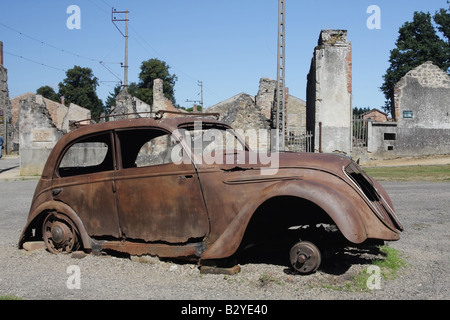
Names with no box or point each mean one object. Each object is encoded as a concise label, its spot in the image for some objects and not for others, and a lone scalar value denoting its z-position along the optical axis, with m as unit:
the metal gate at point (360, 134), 24.16
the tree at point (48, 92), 81.00
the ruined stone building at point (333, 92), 21.89
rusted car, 4.29
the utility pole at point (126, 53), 36.54
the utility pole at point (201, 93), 68.07
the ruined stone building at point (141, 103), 22.24
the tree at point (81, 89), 76.85
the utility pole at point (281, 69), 20.44
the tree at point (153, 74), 70.44
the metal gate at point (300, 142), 22.34
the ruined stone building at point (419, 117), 24.91
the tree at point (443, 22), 46.91
